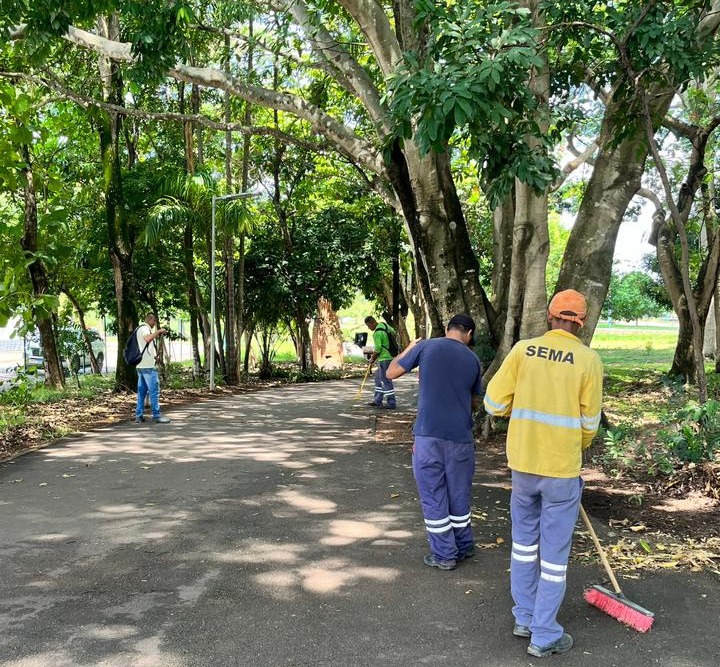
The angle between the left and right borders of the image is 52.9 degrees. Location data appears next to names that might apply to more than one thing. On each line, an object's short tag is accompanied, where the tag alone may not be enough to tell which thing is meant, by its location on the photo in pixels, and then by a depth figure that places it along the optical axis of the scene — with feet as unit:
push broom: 13.34
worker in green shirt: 44.98
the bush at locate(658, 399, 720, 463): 22.71
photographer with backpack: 38.11
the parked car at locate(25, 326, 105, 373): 65.62
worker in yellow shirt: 13.07
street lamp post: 59.08
